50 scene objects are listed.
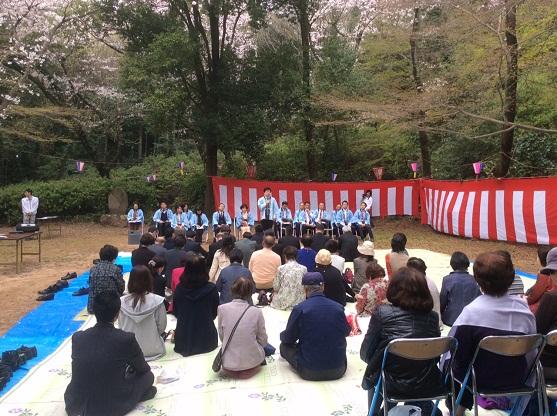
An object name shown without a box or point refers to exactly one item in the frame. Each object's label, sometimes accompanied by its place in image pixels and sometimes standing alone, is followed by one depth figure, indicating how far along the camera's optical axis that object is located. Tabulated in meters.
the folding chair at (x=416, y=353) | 2.42
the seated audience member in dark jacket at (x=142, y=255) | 5.93
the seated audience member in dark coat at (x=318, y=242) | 7.46
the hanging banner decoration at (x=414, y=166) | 14.05
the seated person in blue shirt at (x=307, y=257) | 6.33
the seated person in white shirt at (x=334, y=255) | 6.08
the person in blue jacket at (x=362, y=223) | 11.47
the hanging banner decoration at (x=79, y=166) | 15.62
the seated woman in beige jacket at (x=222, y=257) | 5.93
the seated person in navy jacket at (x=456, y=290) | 4.40
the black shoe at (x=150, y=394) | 3.34
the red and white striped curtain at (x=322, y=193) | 13.28
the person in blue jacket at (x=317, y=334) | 3.53
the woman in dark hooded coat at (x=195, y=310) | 4.17
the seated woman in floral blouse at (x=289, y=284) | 5.36
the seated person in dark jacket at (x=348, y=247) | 8.43
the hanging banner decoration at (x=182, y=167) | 16.43
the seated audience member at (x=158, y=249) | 6.18
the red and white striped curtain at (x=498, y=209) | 9.04
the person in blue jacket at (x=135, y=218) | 11.90
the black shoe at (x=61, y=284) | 7.08
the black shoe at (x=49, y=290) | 6.72
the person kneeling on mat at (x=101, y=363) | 2.92
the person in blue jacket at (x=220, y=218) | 11.37
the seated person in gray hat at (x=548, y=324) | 2.83
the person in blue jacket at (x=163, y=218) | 11.35
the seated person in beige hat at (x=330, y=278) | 4.82
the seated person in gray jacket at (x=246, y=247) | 6.88
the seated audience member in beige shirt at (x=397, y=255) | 5.41
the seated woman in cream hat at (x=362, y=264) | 5.70
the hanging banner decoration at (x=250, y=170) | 14.74
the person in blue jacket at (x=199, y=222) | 11.28
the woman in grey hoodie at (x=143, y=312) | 3.88
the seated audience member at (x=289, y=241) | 7.14
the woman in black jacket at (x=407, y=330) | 2.59
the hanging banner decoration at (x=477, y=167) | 11.05
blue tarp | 4.49
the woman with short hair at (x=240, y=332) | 3.63
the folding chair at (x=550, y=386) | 2.59
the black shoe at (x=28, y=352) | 4.24
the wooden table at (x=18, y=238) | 8.46
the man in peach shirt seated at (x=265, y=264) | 6.05
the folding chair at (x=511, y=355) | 2.46
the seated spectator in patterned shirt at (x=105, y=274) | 4.91
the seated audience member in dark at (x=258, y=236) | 7.80
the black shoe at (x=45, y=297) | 6.49
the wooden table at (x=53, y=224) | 14.64
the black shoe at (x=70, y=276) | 7.66
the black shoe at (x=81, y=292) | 6.73
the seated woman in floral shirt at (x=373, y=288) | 4.76
